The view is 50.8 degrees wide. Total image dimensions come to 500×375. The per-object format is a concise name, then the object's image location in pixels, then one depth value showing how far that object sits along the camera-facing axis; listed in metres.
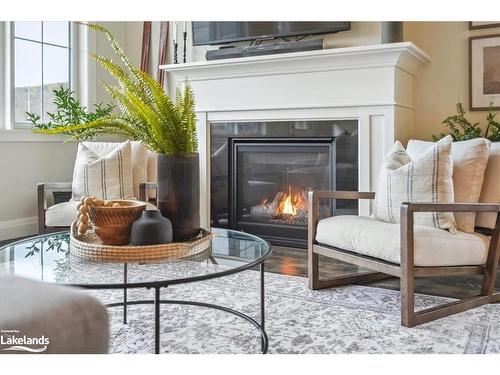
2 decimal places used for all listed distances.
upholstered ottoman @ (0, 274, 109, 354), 0.80
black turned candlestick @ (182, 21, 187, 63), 4.42
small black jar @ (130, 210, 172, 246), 1.75
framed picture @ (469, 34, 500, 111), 3.51
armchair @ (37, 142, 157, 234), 3.10
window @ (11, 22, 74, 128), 4.21
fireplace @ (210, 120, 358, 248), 3.72
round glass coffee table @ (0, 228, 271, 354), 1.53
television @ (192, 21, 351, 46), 3.81
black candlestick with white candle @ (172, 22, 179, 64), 4.34
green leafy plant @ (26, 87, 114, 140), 4.26
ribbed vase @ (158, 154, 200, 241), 1.92
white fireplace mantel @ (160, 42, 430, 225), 3.48
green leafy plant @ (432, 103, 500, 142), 3.37
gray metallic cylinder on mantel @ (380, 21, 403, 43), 3.53
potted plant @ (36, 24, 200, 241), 1.88
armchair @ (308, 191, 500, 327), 2.18
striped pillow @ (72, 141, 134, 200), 3.32
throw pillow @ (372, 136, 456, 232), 2.41
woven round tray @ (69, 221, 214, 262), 1.69
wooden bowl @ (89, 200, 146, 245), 1.79
